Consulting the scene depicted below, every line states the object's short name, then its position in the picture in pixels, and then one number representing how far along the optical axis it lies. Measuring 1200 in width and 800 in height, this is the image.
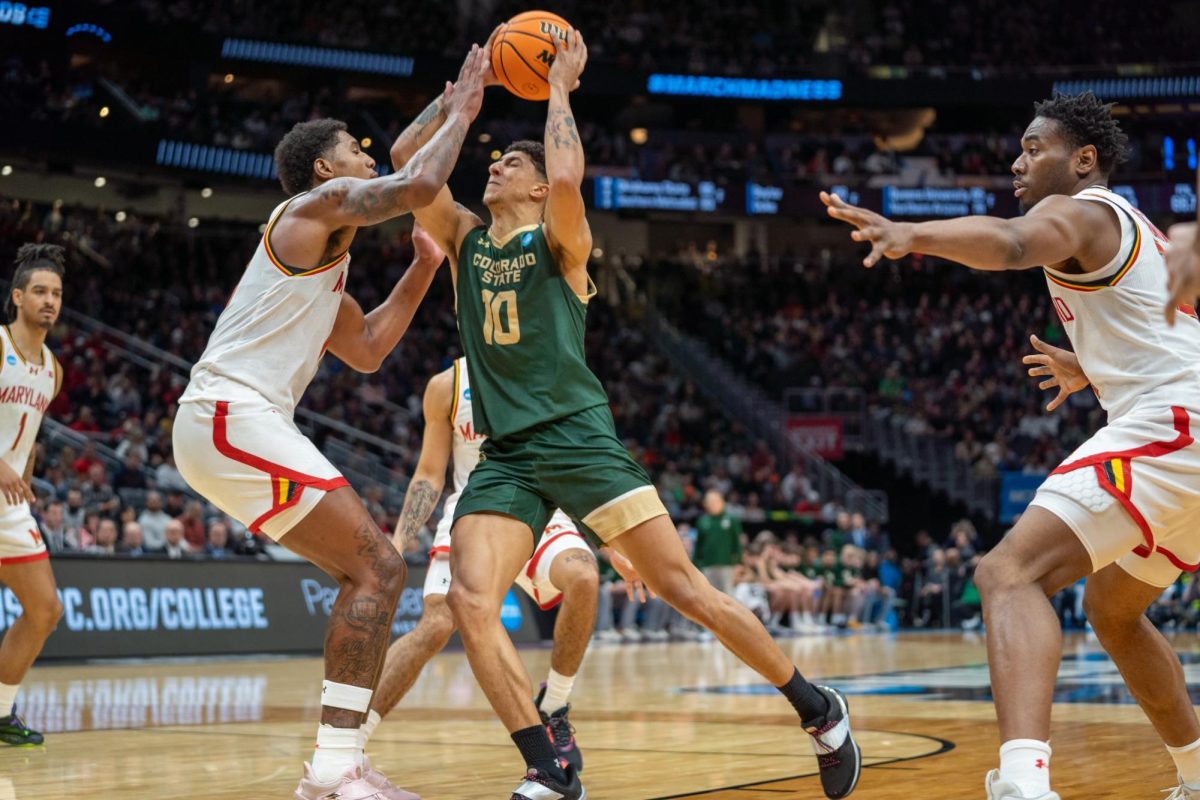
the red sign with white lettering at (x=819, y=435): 30.06
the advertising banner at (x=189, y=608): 14.01
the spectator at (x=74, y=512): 15.85
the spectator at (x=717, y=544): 19.45
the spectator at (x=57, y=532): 15.11
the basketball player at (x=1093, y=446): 4.23
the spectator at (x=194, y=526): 16.56
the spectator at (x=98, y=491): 16.59
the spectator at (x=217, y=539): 16.41
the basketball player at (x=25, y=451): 7.66
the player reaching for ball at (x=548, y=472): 5.16
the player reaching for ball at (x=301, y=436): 5.36
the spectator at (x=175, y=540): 15.65
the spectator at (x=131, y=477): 18.17
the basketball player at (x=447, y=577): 6.69
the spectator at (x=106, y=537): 15.17
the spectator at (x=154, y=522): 16.59
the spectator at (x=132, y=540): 15.43
